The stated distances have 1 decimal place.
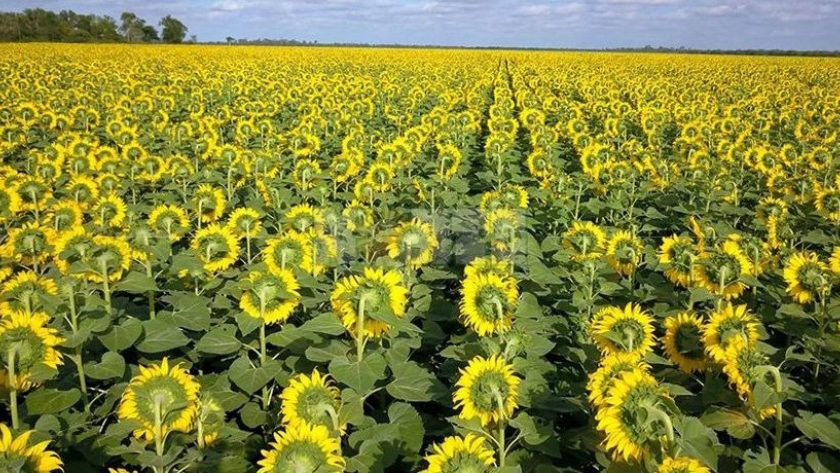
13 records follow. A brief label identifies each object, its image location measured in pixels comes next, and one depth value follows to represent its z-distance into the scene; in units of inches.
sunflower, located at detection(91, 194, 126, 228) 164.1
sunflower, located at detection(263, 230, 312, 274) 121.8
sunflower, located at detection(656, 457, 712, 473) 62.6
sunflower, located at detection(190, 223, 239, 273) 135.5
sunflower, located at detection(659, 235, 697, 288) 127.6
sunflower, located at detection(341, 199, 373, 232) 154.6
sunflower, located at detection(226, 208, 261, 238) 148.8
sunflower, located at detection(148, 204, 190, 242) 146.9
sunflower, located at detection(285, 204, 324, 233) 140.1
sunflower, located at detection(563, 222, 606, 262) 148.5
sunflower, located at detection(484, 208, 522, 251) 137.6
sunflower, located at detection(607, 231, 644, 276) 144.2
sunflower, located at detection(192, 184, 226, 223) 176.6
